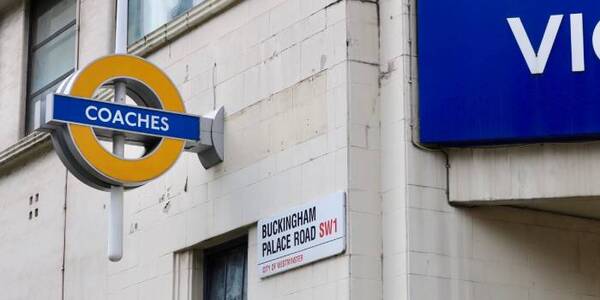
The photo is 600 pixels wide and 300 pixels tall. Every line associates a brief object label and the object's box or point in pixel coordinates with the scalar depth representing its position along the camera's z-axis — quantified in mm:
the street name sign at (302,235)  13883
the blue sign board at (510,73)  13555
